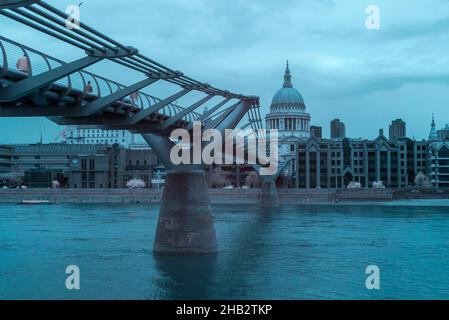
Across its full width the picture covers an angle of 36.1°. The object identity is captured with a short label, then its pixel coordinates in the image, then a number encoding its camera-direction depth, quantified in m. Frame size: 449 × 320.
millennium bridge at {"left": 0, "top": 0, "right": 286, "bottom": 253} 20.83
